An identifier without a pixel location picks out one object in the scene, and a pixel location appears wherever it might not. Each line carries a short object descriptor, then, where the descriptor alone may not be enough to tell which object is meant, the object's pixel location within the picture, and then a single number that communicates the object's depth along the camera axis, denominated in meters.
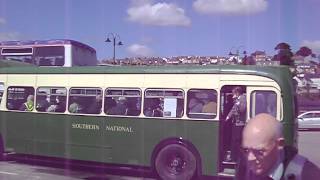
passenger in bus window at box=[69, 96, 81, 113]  12.50
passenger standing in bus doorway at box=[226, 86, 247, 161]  10.52
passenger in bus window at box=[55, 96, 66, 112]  12.73
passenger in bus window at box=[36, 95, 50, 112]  13.04
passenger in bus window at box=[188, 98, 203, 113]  10.93
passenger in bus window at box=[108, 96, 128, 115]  11.80
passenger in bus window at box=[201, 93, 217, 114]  10.81
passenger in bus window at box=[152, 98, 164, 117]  11.29
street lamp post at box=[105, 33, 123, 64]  22.46
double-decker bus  17.11
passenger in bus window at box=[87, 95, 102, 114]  12.14
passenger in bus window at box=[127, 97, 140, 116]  11.61
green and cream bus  10.62
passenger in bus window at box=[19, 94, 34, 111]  13.32
